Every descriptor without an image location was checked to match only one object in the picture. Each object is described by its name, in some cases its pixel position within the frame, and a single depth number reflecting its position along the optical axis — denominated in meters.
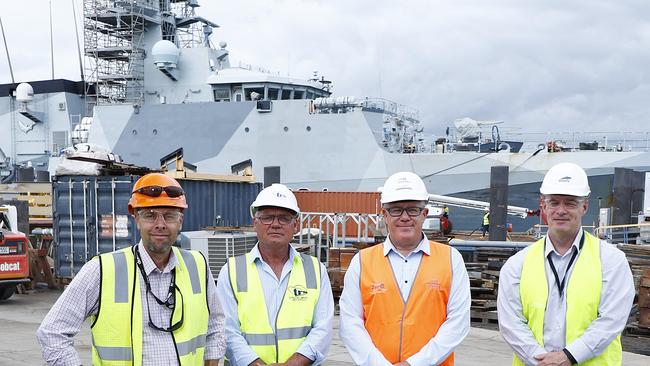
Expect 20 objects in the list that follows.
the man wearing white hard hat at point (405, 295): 3.47
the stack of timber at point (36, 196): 18.19
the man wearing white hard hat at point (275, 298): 3.48
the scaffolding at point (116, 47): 29.00
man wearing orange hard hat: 2.87
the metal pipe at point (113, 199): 12.27
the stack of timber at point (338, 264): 12.02
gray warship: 24.52
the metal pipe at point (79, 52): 32.67
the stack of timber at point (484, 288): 10.73
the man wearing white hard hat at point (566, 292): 3.31
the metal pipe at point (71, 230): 12.73
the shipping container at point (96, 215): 12.31
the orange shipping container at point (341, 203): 17.69
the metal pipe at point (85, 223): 12.55
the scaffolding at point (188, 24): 31.47
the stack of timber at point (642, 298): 8.84
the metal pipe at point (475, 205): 20.89
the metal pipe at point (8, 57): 35.83
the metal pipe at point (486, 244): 14.40
